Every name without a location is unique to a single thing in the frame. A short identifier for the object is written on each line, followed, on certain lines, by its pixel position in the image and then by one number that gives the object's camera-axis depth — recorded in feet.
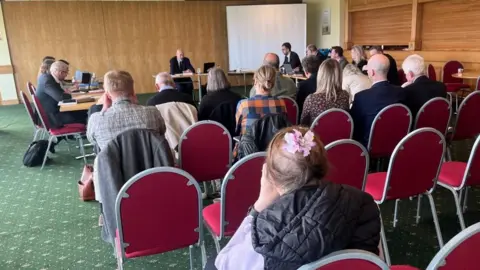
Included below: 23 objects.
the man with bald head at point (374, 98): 11.60
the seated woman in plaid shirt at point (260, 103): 10.07
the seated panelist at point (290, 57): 29.63
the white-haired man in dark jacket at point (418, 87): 13.06
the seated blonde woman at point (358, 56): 20.75
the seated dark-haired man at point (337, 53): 21.61
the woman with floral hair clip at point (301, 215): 3.79
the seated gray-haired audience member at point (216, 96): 12.62
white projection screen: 37.29
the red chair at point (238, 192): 6.72
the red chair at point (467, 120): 11.69
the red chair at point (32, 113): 16.38
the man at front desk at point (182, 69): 29.04
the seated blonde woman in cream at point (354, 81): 15.88
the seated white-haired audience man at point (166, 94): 12.51
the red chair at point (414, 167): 7.57
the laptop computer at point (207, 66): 29.72
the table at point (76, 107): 15.46
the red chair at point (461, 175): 8.29
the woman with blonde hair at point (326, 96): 11.77
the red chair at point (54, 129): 15.49
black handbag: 16.17
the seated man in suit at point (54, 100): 16.60
